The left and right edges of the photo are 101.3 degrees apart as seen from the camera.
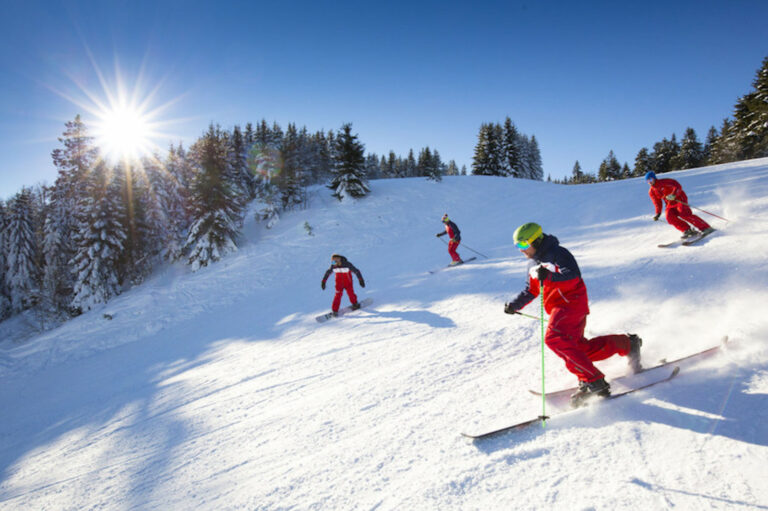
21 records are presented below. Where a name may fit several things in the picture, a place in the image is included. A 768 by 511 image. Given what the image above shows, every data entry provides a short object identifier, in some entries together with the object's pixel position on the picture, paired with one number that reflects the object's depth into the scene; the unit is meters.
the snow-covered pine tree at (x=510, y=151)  41.28
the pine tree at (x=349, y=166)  26.28
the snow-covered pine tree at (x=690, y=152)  41.84
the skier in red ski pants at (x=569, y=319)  3.12
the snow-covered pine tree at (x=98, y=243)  21.64
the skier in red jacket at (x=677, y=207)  7.25
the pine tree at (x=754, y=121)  27.38
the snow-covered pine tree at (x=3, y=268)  30.05
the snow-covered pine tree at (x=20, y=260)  30.11
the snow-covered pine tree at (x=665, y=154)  45.62
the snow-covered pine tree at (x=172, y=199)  25.83
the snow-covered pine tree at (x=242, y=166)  36.99
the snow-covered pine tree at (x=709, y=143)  43.31
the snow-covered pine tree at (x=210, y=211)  21.02
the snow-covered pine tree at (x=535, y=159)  53.06
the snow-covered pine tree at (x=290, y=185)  28.23
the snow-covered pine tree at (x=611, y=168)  55.30
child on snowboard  8.77
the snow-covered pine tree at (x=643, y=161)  47.59
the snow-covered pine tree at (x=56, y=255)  28.30
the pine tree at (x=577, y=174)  77.00
